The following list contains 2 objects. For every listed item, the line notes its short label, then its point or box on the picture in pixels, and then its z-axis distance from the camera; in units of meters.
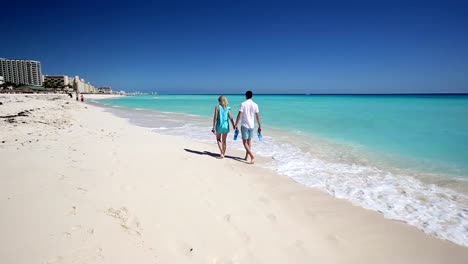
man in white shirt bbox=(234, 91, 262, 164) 6.47
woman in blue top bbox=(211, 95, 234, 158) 6.65
